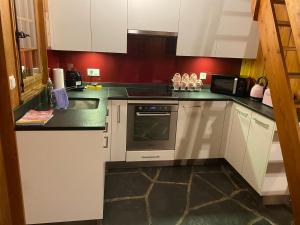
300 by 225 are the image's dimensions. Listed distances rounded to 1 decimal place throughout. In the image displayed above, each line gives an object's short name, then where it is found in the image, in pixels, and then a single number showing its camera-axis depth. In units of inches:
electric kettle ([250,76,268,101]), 110.7
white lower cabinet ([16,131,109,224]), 67.4
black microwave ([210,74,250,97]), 118.6
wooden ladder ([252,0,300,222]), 53.1
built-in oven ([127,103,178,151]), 108.7
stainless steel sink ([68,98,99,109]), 99.8
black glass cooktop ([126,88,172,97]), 112.8
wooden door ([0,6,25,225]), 61.6
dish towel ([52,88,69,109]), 84.8
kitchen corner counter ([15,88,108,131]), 66.6
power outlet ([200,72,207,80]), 135.3
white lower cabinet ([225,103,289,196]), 89.1
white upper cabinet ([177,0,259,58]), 111.3
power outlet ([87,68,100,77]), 124.1
